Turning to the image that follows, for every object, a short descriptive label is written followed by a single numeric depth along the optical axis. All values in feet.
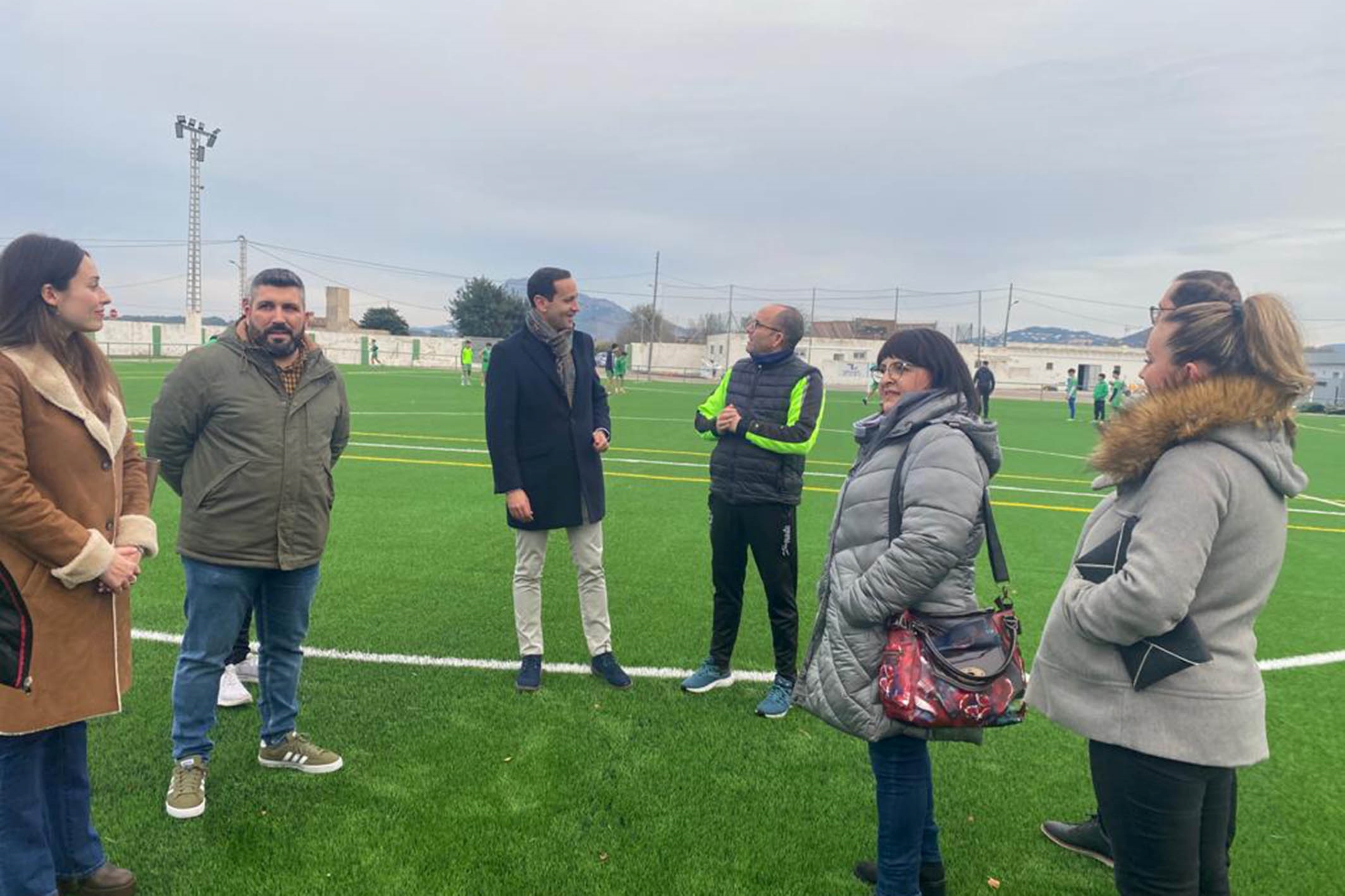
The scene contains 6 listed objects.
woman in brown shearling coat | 7.57
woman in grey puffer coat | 7.99
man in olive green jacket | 10.52
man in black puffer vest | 14.19
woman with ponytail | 6.49
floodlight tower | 169.17
